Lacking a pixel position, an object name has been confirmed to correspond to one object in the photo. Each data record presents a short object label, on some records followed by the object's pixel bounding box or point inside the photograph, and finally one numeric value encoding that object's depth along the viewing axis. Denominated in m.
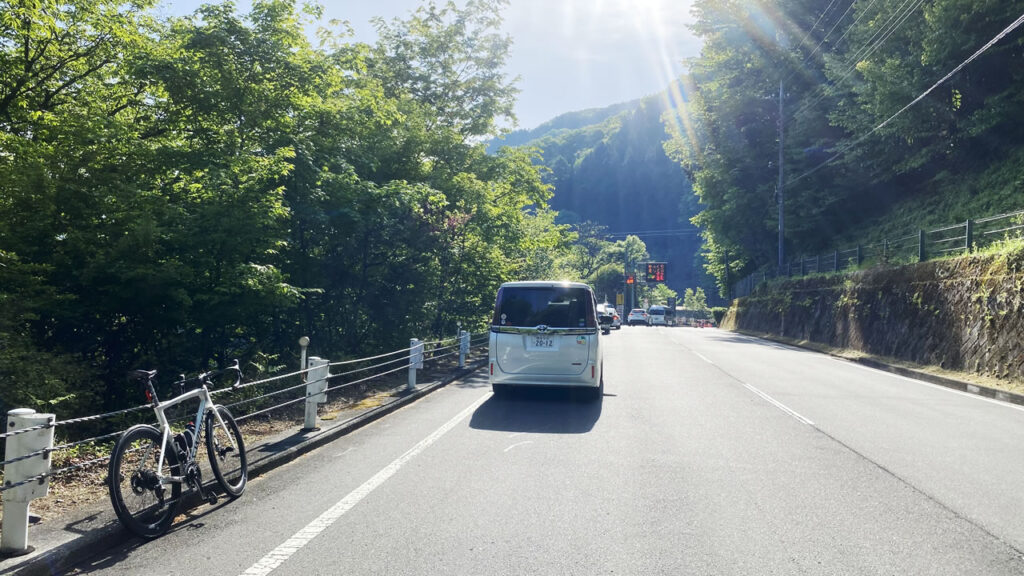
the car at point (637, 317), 64.00
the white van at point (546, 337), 10.62
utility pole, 36.74
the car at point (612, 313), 42.21
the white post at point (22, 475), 3.92
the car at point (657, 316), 72.19
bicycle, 4.41
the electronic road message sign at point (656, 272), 74.38
